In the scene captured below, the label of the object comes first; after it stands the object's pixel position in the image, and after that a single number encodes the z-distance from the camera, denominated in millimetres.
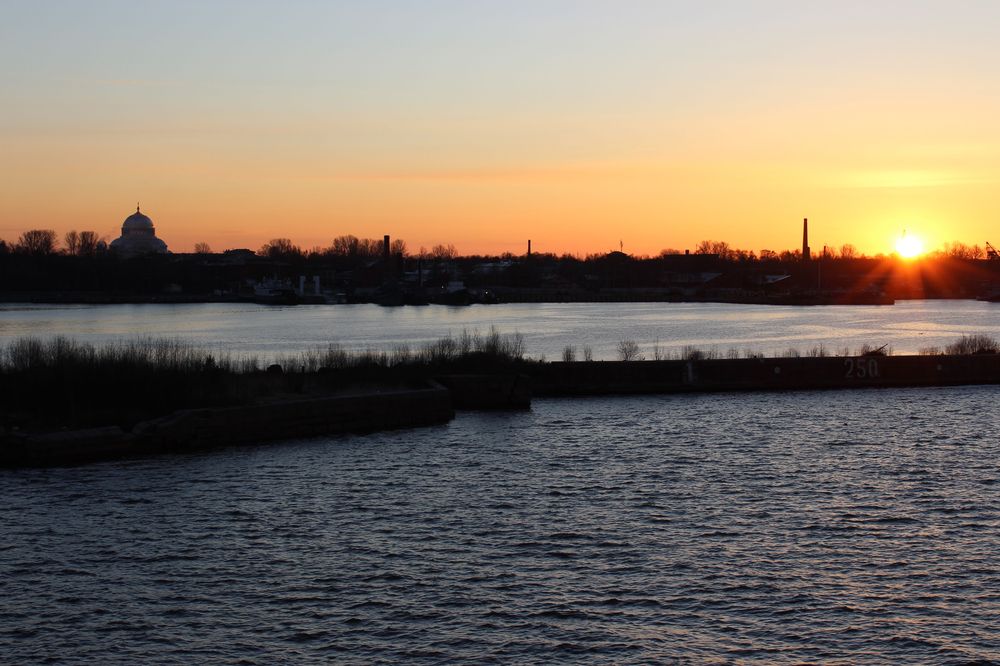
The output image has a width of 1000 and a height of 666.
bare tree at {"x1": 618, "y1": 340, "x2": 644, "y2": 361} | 54844
